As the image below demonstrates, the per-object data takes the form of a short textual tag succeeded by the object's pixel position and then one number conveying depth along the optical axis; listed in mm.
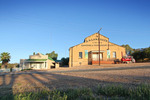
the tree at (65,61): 47131
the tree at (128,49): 57644
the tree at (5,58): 34969
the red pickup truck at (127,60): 26188
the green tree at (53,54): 69294
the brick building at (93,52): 29672
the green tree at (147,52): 33331
